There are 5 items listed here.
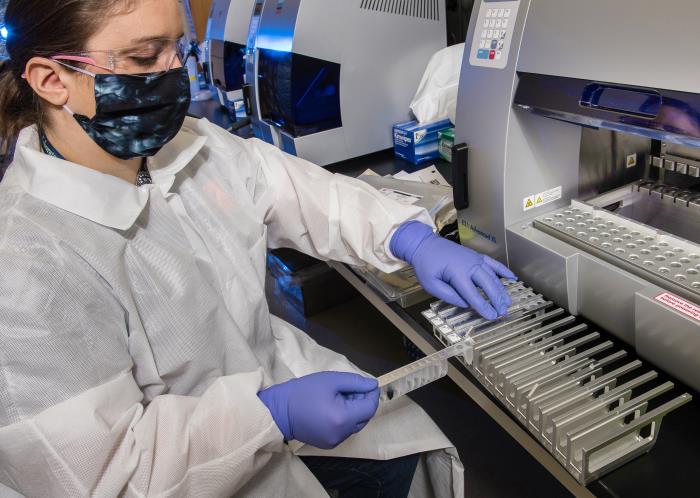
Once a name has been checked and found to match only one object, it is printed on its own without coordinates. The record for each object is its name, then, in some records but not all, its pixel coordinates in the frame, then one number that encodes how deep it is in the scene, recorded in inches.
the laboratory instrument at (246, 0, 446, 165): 60.7
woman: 27.0
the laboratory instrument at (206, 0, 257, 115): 91.3
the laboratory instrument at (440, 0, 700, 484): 26.6
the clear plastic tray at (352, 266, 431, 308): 42.7
